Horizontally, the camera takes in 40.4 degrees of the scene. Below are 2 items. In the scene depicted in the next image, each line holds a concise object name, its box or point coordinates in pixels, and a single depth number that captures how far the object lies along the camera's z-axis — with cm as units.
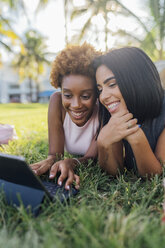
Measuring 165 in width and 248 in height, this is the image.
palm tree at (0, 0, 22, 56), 1563
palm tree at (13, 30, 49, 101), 3631
